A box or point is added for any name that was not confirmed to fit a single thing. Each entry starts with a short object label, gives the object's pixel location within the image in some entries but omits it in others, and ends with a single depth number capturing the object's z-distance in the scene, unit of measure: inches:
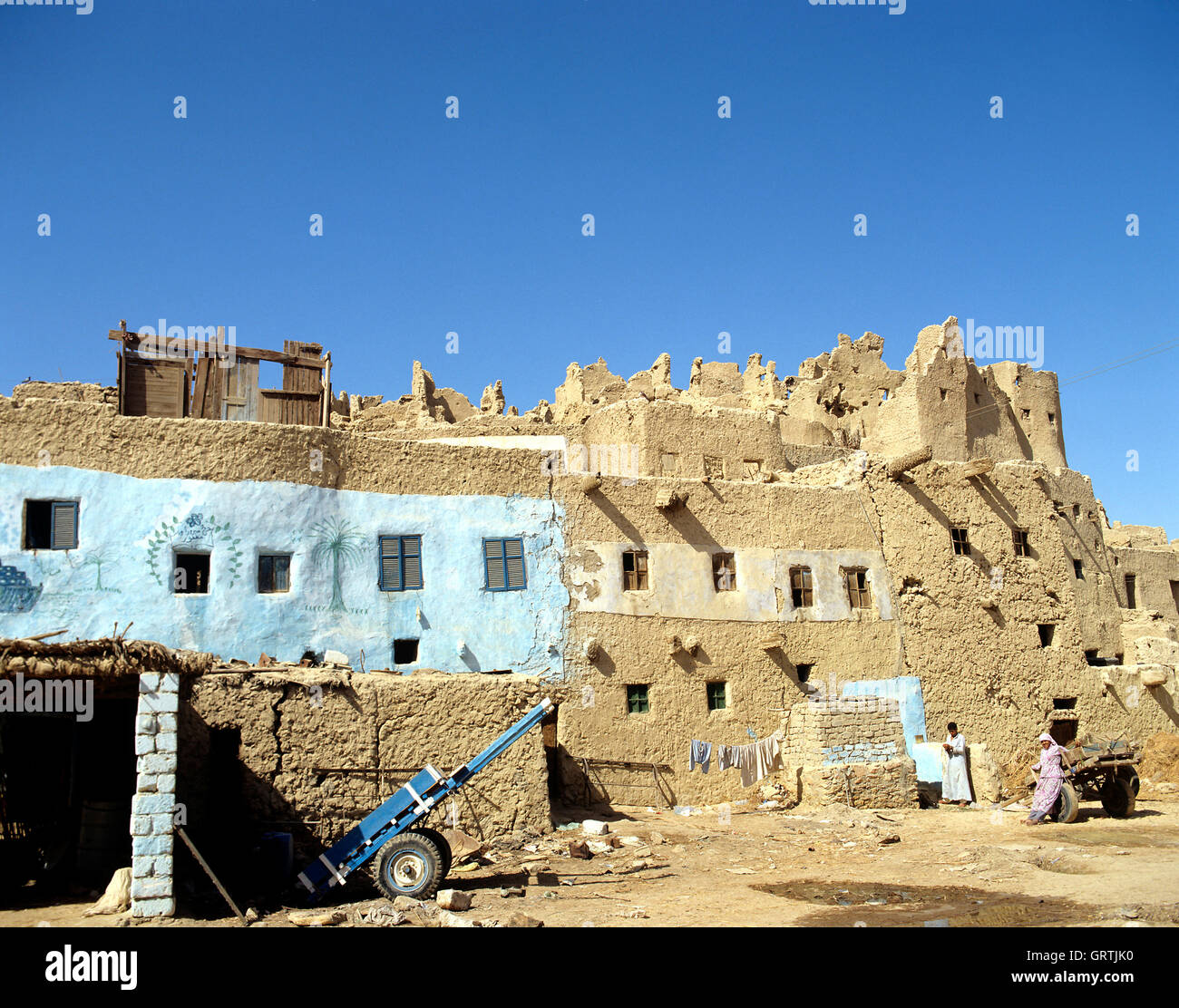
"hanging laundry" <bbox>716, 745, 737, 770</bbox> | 789.2
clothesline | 784.9
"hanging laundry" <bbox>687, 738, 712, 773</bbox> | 782.5
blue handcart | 445.1
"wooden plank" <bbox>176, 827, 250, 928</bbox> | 396.5
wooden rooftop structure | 742.5
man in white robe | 768.9
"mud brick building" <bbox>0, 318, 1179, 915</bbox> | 523.8
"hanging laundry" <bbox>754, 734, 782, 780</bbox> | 799.1
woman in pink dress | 621.3
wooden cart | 651.5
